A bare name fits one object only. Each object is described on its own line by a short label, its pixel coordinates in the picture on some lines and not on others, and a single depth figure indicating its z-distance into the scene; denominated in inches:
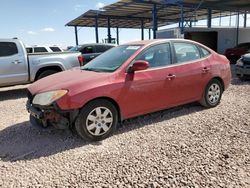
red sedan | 124.4
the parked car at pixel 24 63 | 238.5
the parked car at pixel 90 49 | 409.9
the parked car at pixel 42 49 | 358.6
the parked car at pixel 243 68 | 277.1
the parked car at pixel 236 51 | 513.9
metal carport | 672.8
